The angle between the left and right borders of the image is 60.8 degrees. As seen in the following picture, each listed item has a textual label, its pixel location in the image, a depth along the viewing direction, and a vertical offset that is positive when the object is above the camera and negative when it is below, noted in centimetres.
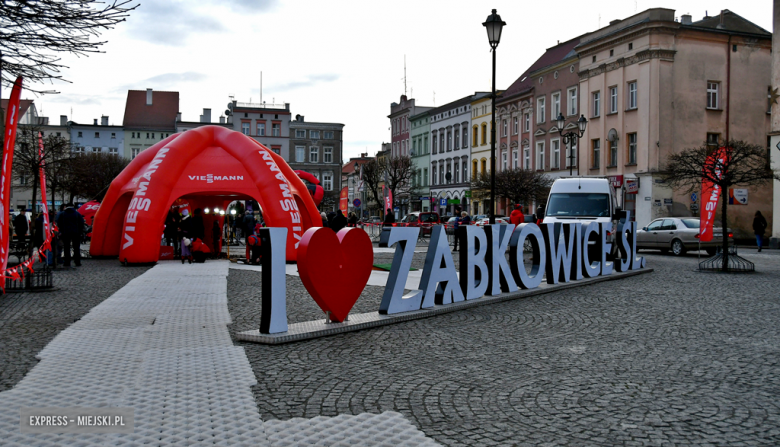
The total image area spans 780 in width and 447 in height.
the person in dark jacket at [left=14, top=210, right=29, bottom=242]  2903 -65
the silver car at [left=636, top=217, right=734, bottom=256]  2445 -94
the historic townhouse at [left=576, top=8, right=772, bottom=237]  3947 +716
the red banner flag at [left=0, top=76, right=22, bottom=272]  1073 +85
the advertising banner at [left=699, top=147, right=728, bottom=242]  1714 +53
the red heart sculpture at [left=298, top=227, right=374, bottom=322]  797 -69
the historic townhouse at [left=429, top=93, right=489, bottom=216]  6575 +606
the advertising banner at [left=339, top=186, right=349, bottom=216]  3576 +58
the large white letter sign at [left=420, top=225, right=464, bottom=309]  996 -99
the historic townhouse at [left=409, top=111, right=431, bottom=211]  7369 +590
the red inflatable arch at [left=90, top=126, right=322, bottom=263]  1934 +77
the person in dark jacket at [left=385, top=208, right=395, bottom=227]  2883 -38
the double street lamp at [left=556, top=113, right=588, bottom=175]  2930 +387
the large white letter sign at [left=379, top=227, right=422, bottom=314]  930 -83
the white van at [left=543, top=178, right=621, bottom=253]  2186 +30
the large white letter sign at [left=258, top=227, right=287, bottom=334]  764 -84
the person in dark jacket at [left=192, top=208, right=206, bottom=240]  2292 -56
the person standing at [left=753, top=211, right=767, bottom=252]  2758 -62
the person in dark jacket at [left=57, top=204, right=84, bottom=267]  1859 -55
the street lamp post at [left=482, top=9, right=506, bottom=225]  1741 +482
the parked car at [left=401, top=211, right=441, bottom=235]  4178 -55
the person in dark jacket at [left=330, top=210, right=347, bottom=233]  2170 -37
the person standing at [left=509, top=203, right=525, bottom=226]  2234 -21
